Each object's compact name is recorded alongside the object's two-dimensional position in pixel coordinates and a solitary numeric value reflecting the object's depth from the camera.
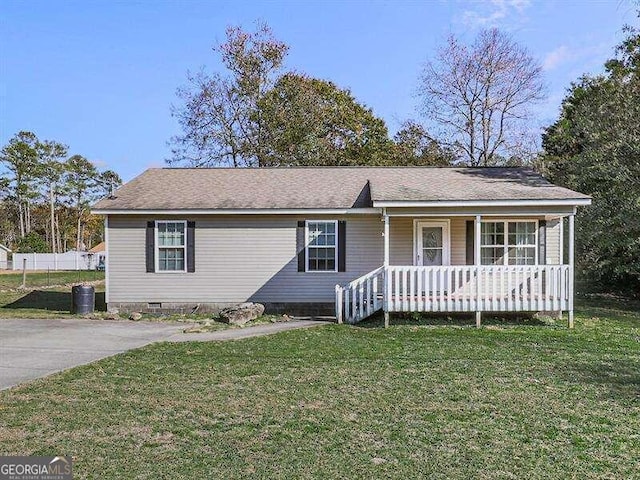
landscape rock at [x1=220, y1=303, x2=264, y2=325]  11.10
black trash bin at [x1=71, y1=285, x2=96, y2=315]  12.62
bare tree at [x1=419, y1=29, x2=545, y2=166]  25.41
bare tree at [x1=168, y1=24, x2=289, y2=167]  27.38
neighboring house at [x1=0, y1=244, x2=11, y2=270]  43.22
